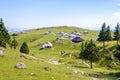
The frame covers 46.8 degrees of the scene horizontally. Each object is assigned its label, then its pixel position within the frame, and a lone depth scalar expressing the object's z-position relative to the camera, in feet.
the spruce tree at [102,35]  303.28
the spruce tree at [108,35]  301.46
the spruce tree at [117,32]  277.47
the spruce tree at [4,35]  192.84
